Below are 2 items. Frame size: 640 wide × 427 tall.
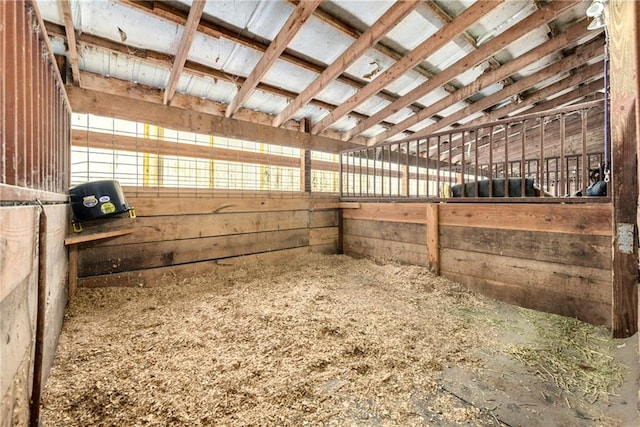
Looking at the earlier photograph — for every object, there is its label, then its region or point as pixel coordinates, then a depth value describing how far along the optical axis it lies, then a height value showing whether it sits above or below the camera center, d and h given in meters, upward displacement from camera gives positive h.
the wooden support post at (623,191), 1.33 +0.12
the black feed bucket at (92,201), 1.80 +0.09
